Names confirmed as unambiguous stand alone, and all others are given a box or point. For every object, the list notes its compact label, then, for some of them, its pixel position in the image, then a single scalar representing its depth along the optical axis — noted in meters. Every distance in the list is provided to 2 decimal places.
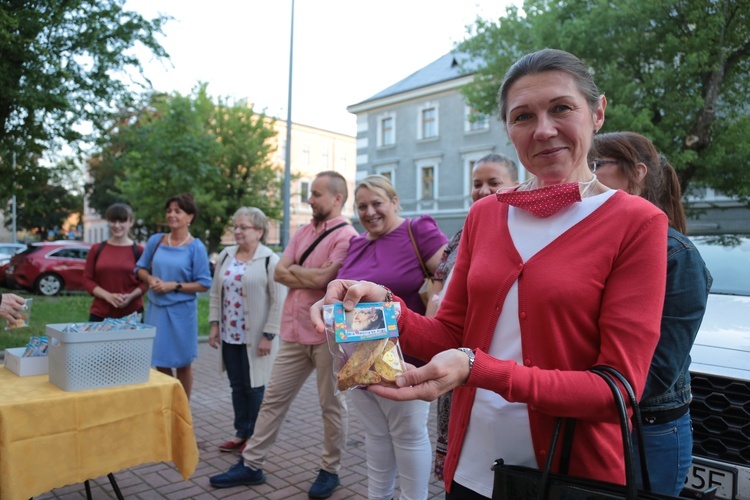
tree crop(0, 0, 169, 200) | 7.58
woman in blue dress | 4.89
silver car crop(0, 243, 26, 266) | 21.77
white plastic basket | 2.74
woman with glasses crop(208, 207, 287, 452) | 4.64
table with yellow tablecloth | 2.51
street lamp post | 17.14
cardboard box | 3.01
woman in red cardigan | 1.20
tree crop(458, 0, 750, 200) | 11.70
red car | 15.83
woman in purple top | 3.16
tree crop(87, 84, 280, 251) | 18.27
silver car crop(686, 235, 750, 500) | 2.58
